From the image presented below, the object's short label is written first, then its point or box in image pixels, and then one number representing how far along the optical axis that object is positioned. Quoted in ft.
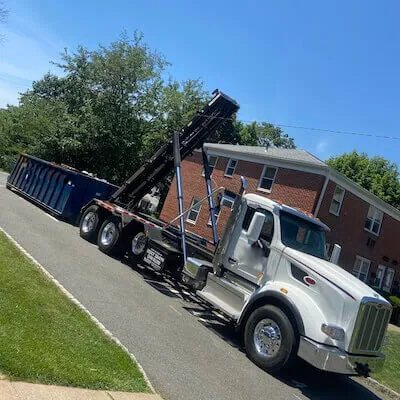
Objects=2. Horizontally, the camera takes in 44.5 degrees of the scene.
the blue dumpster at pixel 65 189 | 58.44
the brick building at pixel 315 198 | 78.54
